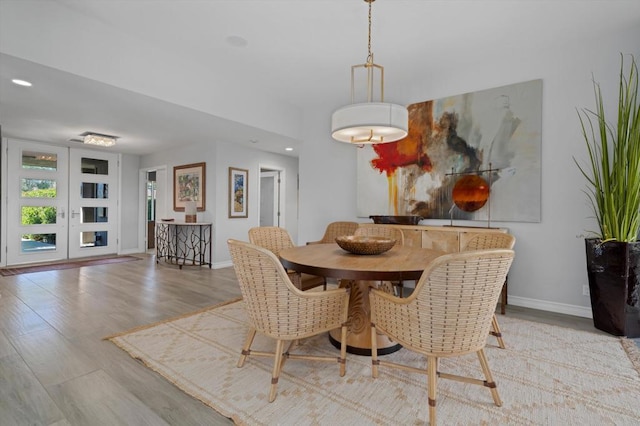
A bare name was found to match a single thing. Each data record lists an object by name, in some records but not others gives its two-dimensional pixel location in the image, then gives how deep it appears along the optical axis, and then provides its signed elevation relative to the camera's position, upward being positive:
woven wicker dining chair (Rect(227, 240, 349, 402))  1.73 -0.51
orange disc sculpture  3.50 +0.23
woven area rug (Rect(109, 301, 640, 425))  1.62 -1.02
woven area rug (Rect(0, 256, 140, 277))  5.09 -1.01
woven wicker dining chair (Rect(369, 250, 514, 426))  1.43 -0.44
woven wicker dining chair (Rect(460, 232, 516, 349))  2.28 -0.22
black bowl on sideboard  3.82 -0.09
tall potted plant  2.55 -0.21
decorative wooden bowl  2.23 -0.24
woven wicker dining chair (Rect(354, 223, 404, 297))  3.13 -0.19
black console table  5.70 -0.63
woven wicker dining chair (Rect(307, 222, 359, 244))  4.08 -0.23
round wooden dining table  1.76 -0.32
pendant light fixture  2.14 +0.63
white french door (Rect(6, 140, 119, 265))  5.74 +0.11
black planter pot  2.56 -0.57
